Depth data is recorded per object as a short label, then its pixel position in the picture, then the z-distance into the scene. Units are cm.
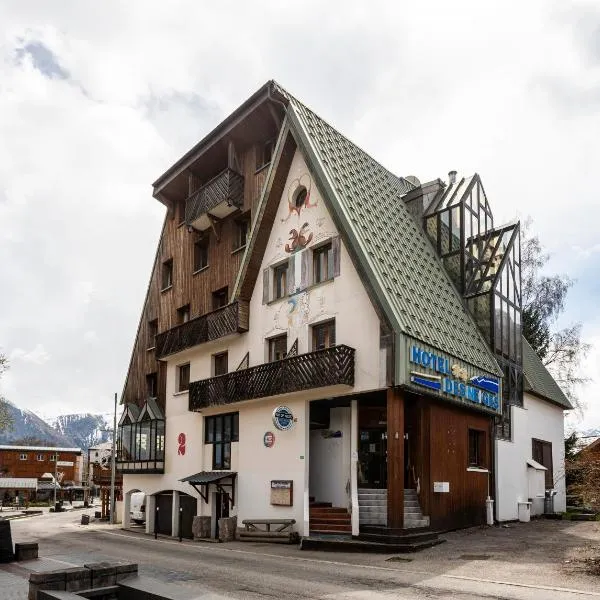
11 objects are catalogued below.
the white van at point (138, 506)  3997
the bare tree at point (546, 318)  4341
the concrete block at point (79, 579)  959
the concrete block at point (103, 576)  959
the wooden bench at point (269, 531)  2441
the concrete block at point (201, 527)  2898
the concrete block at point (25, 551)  1672
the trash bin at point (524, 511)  2961
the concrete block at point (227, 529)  2671
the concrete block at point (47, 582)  946
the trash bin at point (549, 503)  3241
